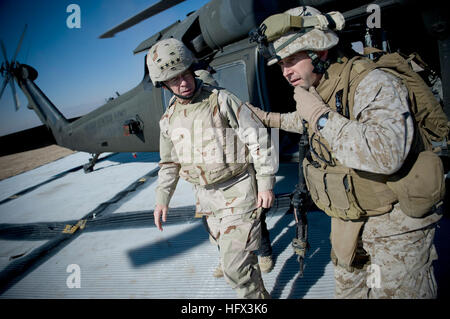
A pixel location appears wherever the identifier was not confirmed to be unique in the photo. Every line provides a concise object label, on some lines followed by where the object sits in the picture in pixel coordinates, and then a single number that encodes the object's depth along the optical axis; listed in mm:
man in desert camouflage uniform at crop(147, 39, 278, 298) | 1765
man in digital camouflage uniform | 1040
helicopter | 2646
